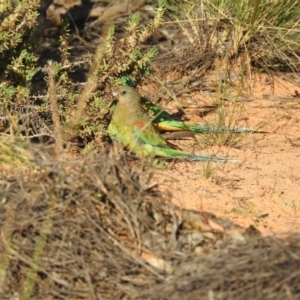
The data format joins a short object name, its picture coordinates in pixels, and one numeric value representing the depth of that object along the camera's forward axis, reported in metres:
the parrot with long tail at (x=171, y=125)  13.52
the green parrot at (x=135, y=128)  12.34
